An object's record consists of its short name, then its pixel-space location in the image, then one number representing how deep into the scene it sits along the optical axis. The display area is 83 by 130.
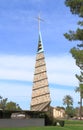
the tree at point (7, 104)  159.75
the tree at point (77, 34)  38.72
